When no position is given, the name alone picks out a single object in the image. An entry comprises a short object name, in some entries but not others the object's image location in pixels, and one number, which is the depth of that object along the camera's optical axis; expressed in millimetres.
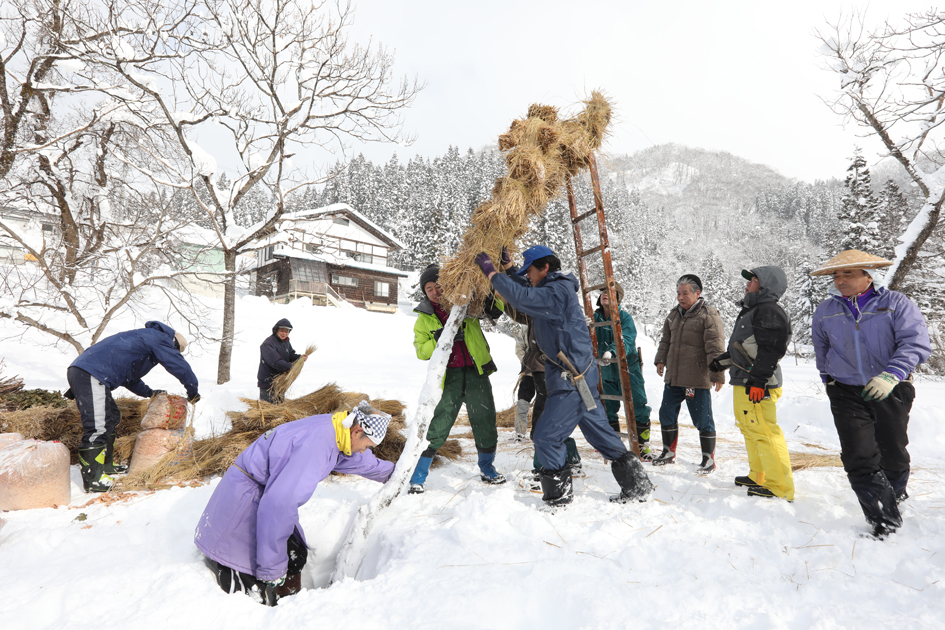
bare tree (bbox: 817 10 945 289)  7320
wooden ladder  4062
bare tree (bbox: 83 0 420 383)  8320
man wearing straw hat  2564
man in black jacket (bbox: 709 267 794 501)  3197
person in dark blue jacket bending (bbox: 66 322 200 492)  4055
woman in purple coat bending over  2230
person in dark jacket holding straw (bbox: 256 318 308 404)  5930
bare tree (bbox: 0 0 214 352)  7539
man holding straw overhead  3033
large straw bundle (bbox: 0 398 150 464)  4477
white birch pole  2766
